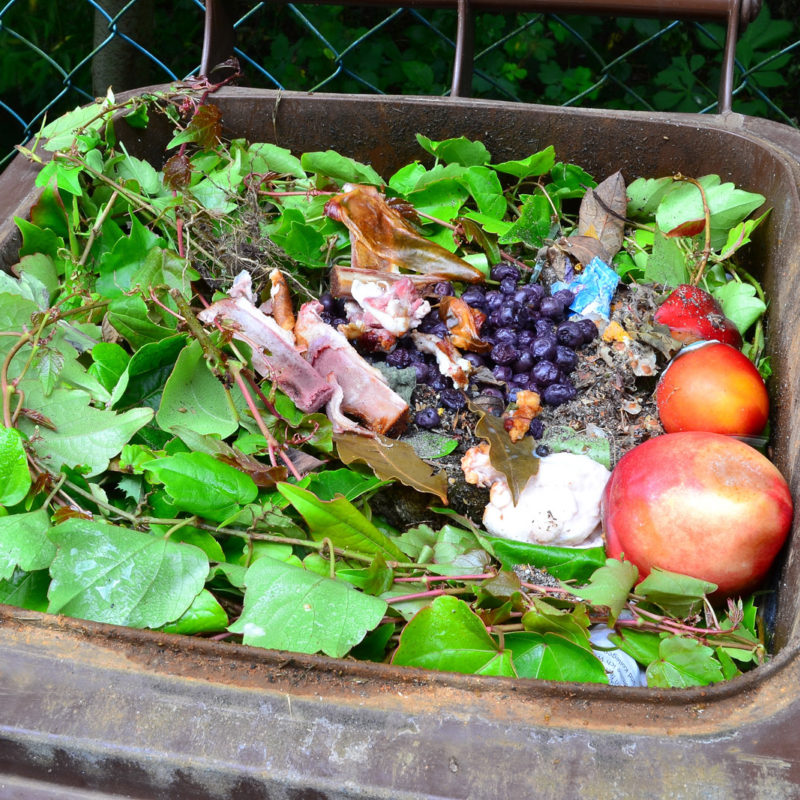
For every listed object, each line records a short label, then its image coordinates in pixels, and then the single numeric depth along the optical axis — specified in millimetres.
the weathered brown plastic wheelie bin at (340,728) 579
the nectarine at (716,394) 984
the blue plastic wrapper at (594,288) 1146
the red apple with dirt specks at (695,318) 1087
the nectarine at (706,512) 859
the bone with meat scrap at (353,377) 1010
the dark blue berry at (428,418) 1031
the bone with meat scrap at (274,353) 1016
